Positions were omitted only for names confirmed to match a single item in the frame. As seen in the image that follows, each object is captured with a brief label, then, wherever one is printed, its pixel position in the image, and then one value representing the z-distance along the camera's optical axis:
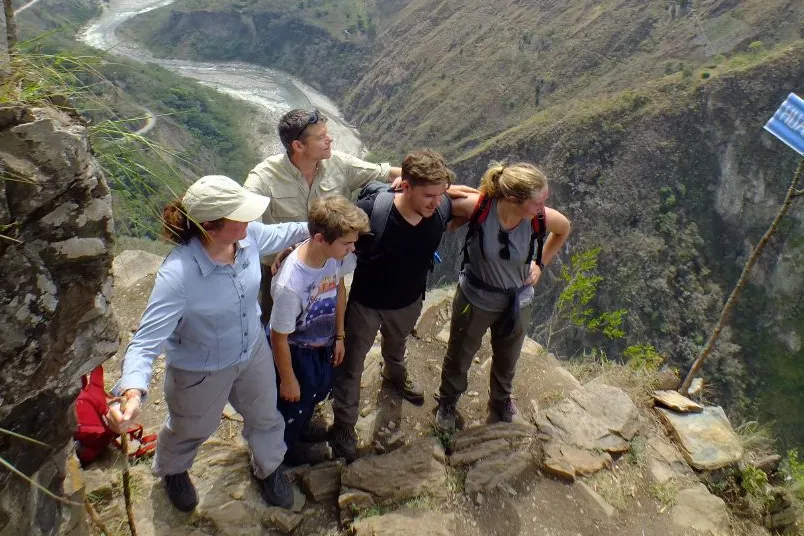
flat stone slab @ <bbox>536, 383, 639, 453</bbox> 3.63
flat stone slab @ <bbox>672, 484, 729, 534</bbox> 3.15
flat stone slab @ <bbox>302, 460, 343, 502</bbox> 3.00
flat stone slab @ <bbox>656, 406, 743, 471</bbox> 3.62
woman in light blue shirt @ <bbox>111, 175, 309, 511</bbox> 2.06
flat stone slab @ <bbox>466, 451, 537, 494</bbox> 3.19
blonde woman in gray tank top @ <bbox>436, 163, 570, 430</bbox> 2.84
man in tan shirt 2.89
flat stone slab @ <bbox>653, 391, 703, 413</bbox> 4.02
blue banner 3.26
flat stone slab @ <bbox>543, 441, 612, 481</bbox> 3.33
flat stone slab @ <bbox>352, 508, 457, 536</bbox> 2.75
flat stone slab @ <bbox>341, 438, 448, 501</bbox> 3.02
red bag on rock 2.98
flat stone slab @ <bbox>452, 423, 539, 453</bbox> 3.46
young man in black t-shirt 2.64
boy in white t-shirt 2.48
